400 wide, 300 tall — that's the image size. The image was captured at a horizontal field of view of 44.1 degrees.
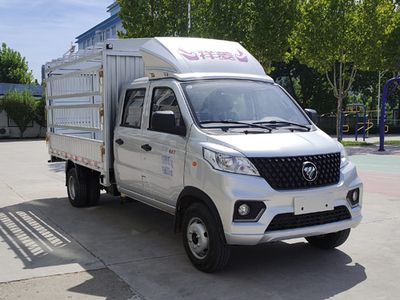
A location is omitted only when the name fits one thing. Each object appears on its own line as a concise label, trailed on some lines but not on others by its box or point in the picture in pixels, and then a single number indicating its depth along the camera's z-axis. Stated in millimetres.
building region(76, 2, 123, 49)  58075
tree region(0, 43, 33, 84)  55906
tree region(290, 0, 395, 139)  23281
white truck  4910
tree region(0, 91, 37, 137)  34438
